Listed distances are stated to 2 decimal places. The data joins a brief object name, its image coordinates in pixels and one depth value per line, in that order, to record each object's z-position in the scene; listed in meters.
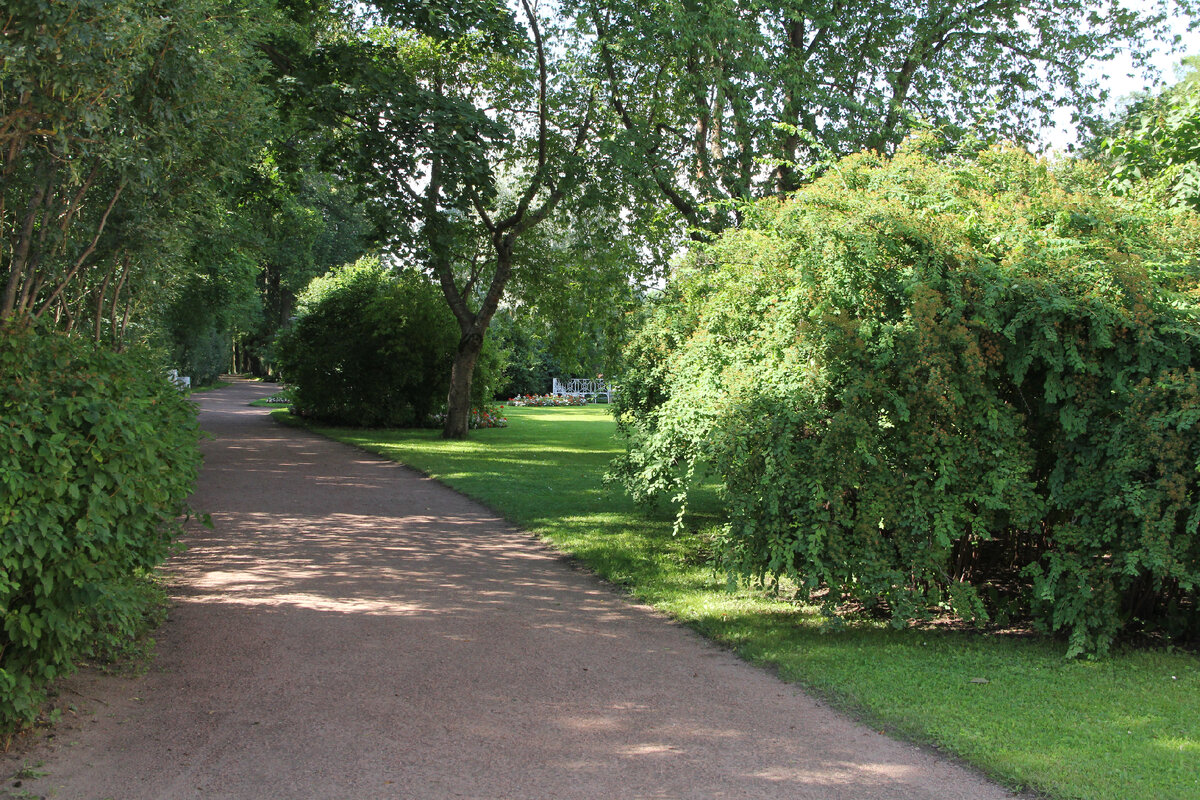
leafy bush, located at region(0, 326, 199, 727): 3.68
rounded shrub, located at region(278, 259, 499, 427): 24.81
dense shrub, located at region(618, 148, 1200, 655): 5.61
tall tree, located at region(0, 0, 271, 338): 4.78
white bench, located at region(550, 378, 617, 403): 50.00
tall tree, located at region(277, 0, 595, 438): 12.35
